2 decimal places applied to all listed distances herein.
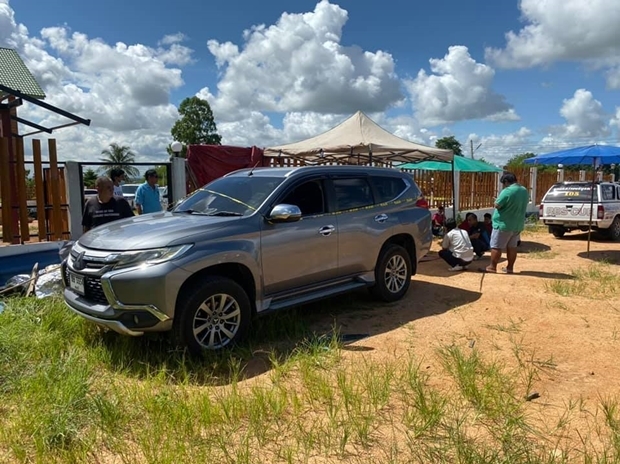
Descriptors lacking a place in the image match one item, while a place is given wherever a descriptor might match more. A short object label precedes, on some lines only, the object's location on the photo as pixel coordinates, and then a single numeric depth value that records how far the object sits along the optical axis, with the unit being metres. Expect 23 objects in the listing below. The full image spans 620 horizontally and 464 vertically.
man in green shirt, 7.55
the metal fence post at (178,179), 9.38
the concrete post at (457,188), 15.68
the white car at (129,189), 22.90
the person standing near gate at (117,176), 7.14
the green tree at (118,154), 42.35
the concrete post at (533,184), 19.34
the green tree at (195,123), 40.66
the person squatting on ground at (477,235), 9.62
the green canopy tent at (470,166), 15.80
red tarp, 9.94
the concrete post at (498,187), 18.12
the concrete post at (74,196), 8.15
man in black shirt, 6.05
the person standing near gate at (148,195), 7.33
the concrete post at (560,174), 20.55
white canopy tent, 10.02
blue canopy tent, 9.42
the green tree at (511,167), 19.83
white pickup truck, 11.91
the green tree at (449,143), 59.31
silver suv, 3.91
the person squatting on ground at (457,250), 8.29
